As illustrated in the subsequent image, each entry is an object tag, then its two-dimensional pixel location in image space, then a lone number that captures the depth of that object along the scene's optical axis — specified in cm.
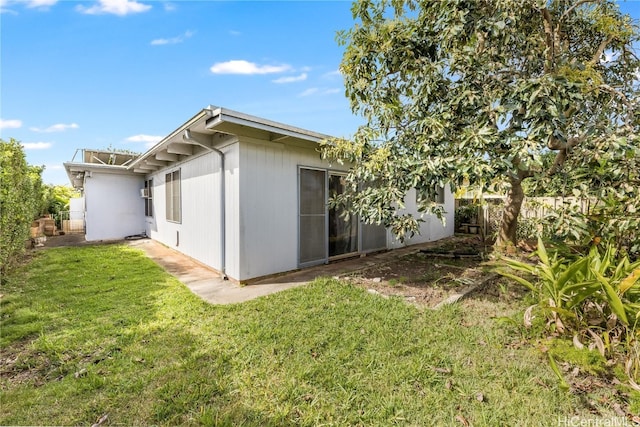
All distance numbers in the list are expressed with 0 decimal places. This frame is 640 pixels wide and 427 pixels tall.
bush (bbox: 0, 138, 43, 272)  478
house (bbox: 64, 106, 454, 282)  485
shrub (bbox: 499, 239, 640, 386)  238
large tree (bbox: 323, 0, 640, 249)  342
